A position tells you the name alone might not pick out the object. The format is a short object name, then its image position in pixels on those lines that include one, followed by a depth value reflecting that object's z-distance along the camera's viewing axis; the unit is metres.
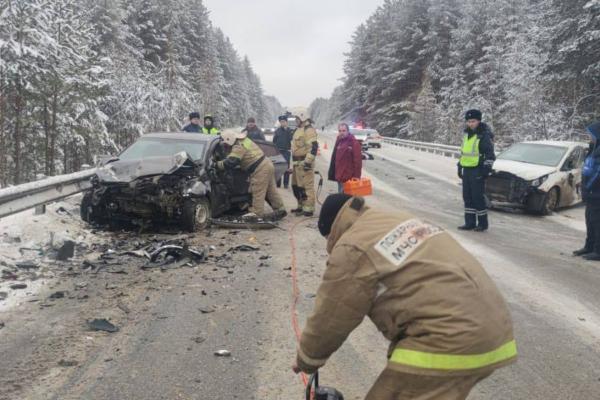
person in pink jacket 10.35
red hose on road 3.79
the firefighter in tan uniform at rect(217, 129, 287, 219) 9.38
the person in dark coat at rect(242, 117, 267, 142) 13.26
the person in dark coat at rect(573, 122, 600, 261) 7.64
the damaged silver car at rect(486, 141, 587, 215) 11.20
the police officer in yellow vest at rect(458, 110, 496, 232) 8.95
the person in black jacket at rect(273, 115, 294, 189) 14.20
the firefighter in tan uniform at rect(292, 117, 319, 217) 10.41
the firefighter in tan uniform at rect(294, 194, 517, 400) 1.95
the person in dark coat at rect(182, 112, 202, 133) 12.60
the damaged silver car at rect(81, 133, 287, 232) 8.08
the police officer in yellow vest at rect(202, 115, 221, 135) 12.66
